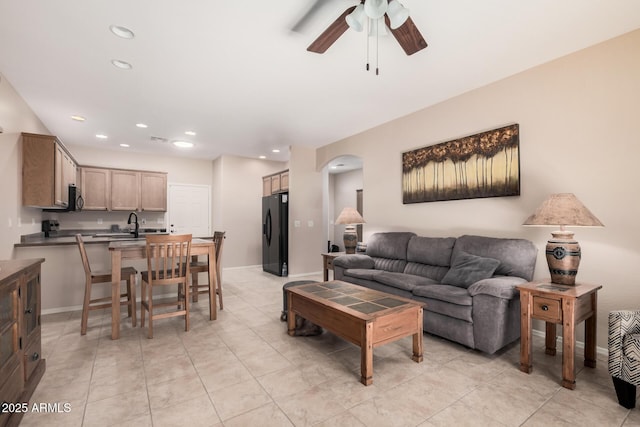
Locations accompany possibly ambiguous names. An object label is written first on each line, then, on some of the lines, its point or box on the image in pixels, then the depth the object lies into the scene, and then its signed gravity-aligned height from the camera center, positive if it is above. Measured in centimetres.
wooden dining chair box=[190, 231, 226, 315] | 383 -65
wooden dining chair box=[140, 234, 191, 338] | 301 -46
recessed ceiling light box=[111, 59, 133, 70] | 295 +153
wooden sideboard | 159 -72
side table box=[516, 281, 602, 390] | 212 -74
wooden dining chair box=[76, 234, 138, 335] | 314 -75
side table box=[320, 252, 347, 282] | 461 -71
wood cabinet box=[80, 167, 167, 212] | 612 +60
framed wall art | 327 +59
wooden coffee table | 214 -79
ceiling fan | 182 +127
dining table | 299 -44
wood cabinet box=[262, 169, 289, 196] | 634 +75
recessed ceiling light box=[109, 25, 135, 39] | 243 +153
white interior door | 721 +20
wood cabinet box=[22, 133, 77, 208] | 379 +63
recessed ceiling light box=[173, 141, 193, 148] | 585 +145
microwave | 517 +28
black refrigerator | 603 -34
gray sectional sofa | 253 -69
